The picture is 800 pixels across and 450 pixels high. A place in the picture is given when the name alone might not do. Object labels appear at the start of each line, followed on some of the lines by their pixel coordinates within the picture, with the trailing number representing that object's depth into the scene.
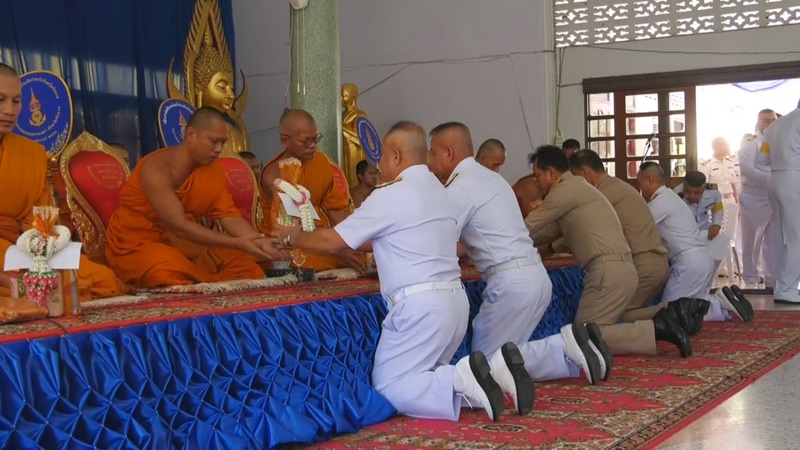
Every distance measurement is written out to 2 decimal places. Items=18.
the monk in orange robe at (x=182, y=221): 4.30
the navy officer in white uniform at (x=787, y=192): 7.52
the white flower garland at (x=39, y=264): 2.88
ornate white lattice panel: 9.25
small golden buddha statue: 9.40
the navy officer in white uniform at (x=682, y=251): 6.32
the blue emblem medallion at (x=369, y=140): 9.59
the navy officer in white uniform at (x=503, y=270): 4.19
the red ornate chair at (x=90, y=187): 4.54
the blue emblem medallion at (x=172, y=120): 7.20
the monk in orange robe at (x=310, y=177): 5.25
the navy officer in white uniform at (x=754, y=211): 8.84
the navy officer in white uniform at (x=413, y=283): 3.47
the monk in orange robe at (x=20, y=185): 3.62
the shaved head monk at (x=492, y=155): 6.95
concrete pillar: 6.69
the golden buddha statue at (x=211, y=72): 9.74
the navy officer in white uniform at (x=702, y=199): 8.59
